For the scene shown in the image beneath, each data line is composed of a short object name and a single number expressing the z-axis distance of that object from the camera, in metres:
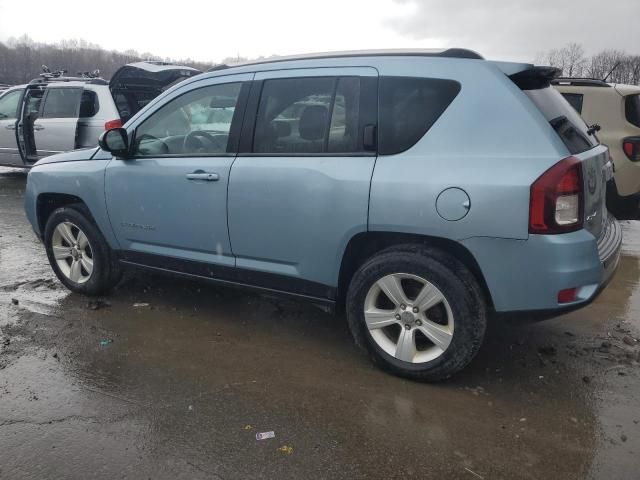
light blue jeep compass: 2.75
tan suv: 5.61
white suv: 8.39
